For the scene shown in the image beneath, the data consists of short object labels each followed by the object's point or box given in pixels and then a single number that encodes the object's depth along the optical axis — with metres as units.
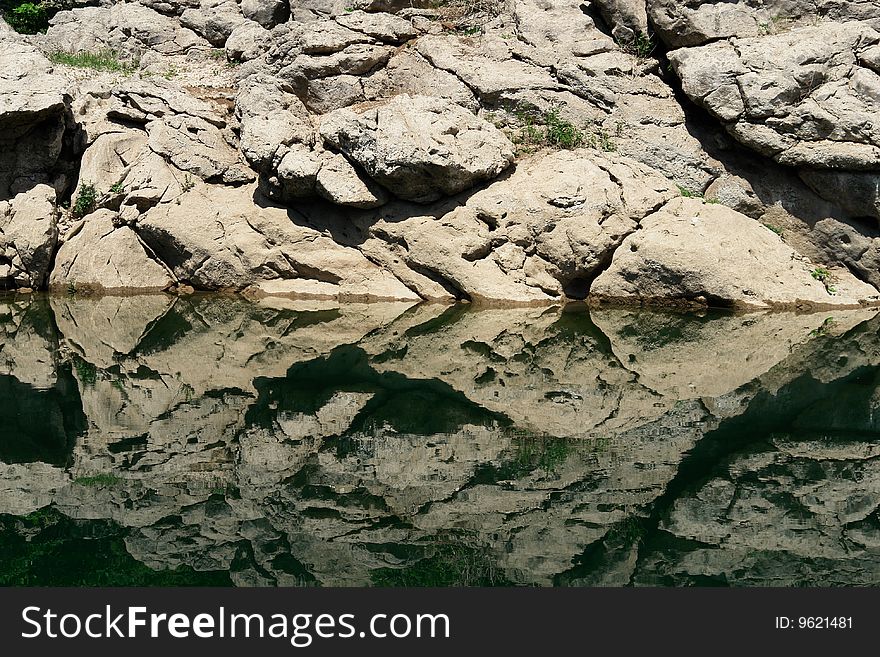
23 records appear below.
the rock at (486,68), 19.62
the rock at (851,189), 17.17
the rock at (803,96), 17.16
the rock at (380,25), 20.62
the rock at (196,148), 19.12
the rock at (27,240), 18.31
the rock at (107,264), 18.38
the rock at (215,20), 24.03
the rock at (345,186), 17.73
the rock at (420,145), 17.27
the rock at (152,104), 19.88
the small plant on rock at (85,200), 19.14
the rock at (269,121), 18.14
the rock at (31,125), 18.59
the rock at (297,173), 17.73
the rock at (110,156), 19.42
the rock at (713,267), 15.99
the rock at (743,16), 18.67
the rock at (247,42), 22.17
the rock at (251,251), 18.12
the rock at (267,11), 23.69
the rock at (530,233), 17.02
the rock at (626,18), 20.14
